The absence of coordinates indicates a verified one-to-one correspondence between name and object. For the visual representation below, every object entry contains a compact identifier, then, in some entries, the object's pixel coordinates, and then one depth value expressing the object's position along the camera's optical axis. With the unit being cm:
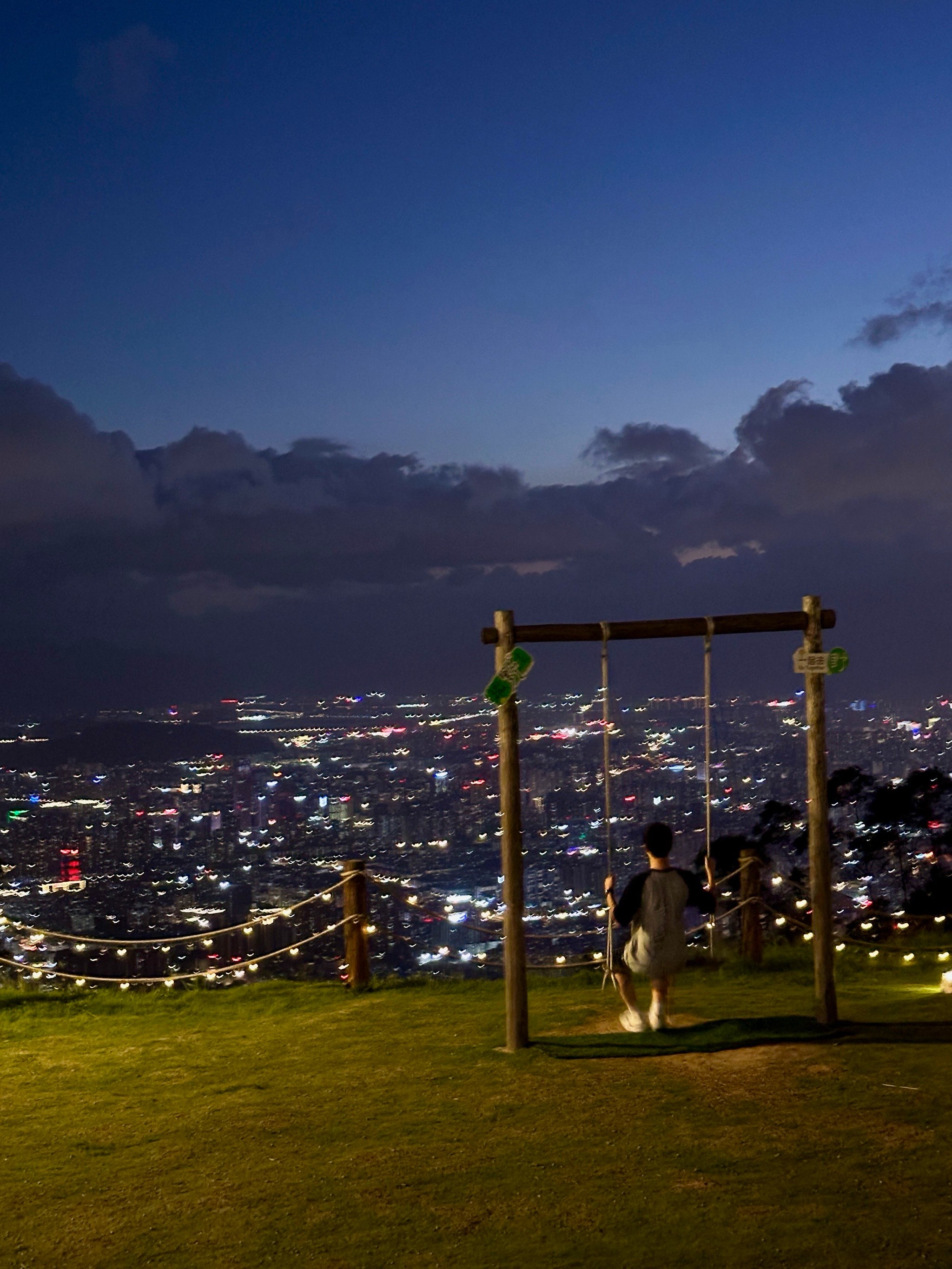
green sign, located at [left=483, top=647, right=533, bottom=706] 691
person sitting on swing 701
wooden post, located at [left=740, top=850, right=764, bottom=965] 993
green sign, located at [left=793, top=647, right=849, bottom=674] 707
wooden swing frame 700
